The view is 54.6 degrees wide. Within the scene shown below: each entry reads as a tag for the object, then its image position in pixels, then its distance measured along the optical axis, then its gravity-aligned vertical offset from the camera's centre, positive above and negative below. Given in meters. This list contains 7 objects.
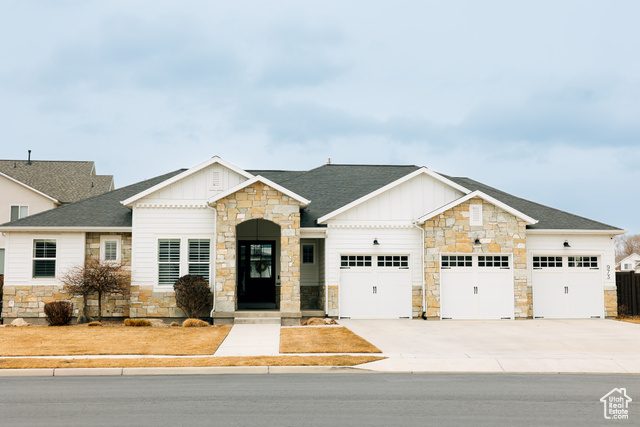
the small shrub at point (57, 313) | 20.50 -1.51
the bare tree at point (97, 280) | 20.78 -0.43
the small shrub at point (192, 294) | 20.84 -0.91
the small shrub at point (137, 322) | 19.97 -1.77
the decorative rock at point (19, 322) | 20.91 -1.85
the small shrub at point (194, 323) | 19.56 -1.79
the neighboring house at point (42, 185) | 38.44 +5.42
